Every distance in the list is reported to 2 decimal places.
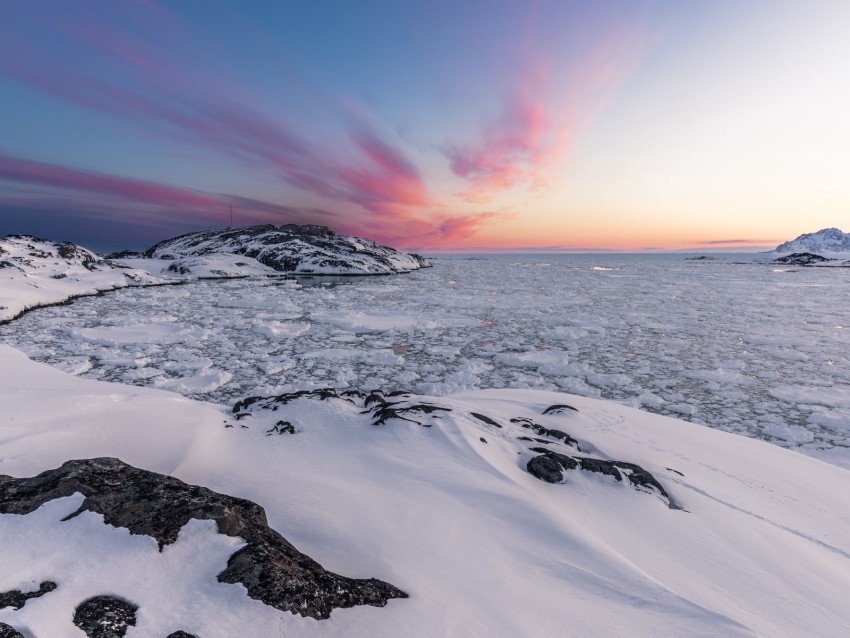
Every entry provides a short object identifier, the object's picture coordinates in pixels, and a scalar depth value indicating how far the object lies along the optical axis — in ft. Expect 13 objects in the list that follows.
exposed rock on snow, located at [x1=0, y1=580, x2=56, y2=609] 5.71
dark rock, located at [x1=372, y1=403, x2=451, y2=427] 16.89
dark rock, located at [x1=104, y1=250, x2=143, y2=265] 225.27
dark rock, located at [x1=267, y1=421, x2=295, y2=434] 16.14
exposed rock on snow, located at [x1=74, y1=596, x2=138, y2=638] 5.60
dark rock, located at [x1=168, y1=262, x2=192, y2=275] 153.89
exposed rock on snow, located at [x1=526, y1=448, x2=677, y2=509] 13.70
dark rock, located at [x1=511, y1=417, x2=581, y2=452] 18.13
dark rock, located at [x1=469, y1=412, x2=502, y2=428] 17.82
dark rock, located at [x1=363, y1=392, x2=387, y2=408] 19.54
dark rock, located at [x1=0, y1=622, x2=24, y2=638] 5.01
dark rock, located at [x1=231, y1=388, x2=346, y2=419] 19.16
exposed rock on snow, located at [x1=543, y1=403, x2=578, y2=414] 22.39
